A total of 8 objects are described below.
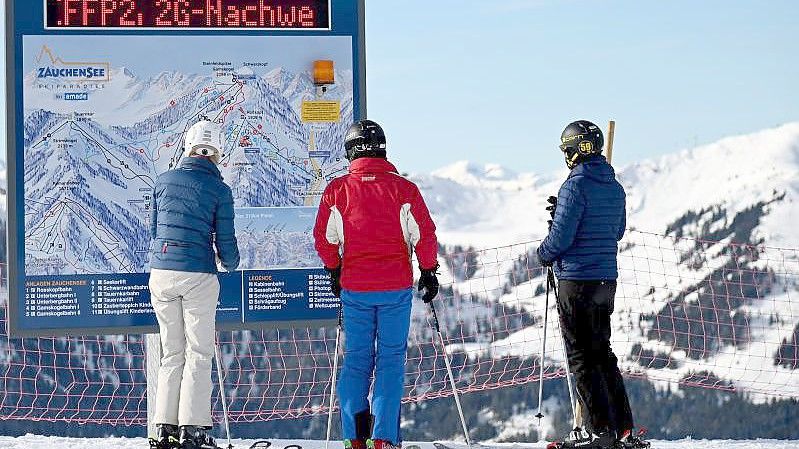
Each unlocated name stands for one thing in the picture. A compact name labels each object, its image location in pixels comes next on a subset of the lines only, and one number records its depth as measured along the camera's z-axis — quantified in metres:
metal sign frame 15.30
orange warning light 15.83
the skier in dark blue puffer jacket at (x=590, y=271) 13.49
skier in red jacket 13.14
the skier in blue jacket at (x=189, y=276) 13.43
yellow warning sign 15.91
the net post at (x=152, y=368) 15.02
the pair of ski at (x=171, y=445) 13.52
